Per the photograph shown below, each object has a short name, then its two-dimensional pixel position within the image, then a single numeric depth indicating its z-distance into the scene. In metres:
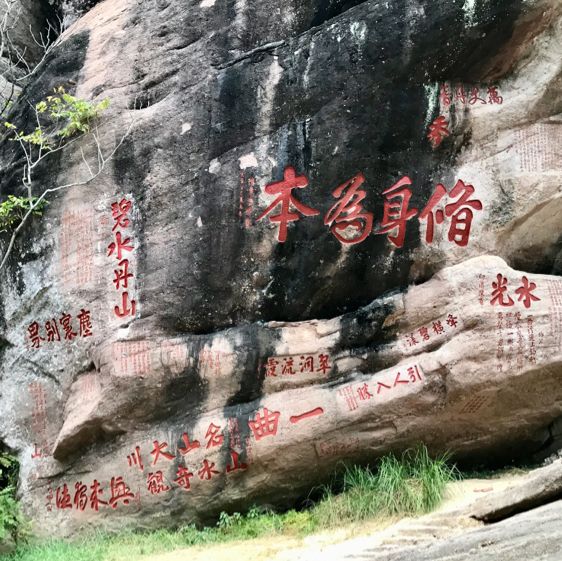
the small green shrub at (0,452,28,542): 6.38
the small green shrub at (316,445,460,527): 5.46
